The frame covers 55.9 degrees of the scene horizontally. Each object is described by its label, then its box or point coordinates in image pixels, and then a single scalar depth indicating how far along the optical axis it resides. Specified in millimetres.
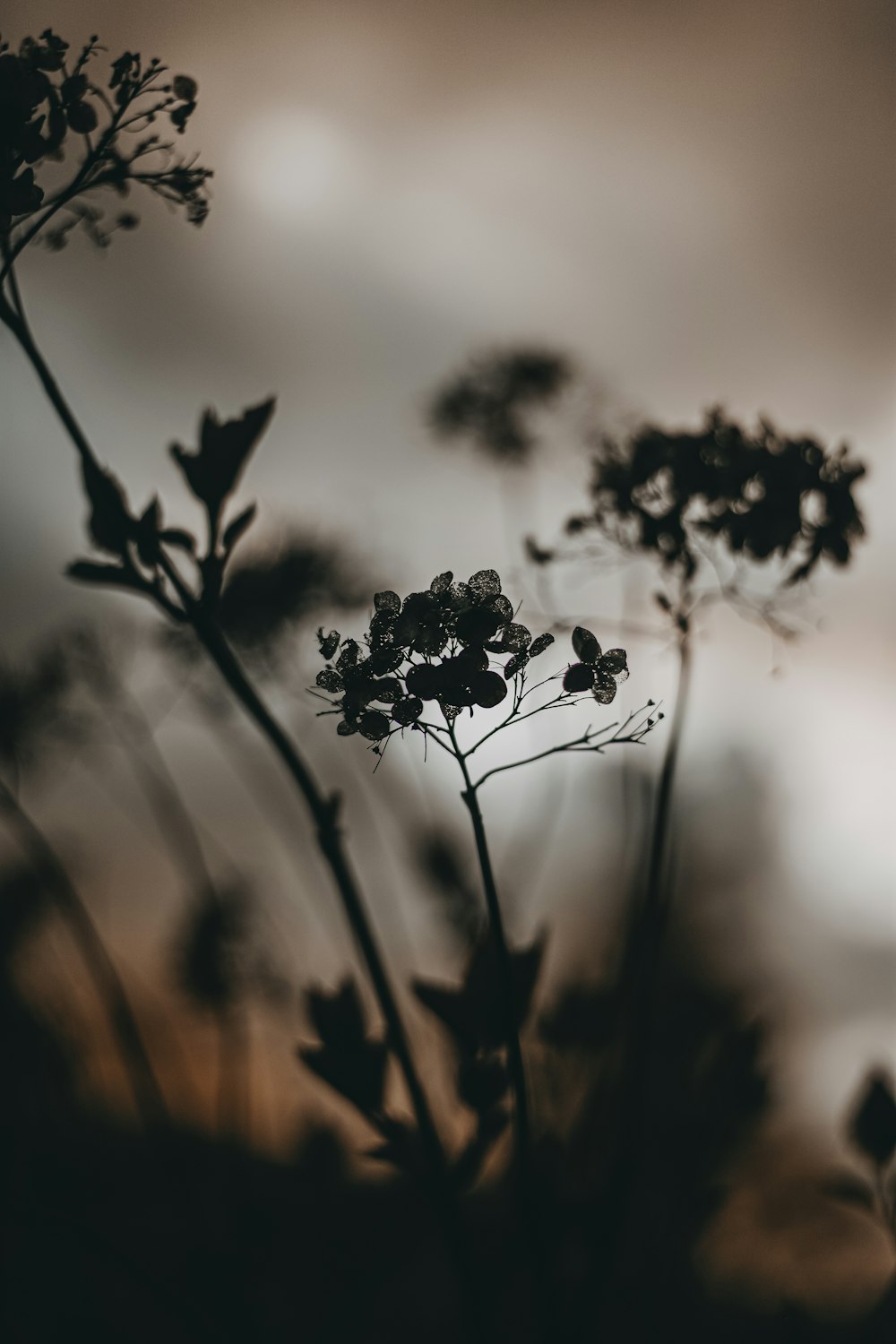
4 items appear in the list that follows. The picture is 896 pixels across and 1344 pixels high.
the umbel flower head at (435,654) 375
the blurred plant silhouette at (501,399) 889
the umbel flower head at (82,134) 423
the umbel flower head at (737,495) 558
